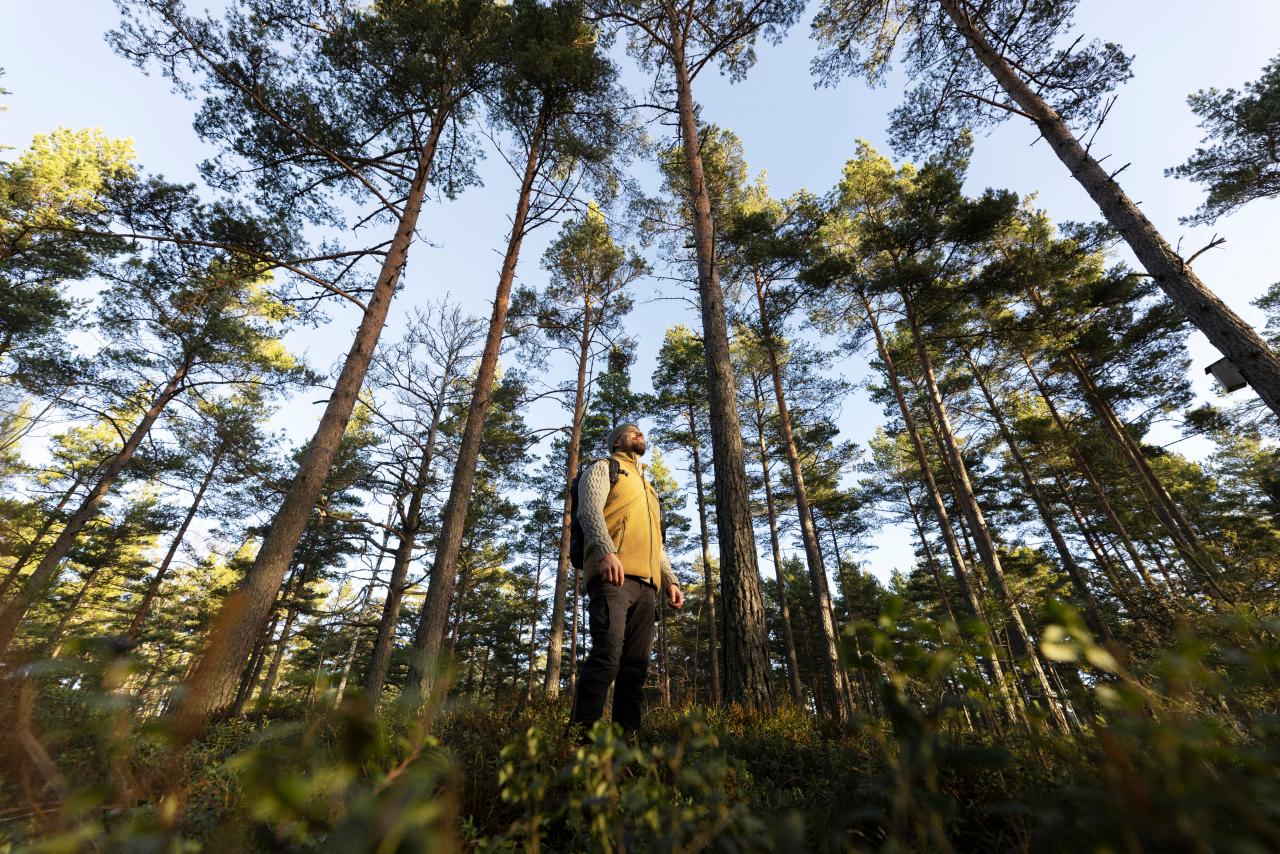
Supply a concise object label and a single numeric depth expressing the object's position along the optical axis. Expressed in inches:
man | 103.0
